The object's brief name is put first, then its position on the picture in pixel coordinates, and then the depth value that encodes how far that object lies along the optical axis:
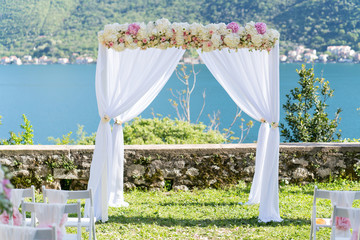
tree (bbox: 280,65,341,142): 8.95
